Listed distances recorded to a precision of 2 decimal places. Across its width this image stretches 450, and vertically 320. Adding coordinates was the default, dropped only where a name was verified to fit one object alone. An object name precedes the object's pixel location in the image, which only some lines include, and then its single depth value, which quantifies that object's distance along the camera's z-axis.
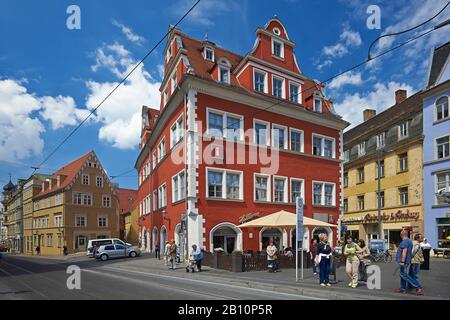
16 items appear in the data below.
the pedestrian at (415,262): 12.58
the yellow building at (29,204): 76.50
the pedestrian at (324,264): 14.64
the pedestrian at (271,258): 19.98
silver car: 37.81
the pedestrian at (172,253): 22.84
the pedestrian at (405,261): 12.41
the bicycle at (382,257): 27.93
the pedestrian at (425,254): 21.34
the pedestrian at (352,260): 13.98
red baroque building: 26.91
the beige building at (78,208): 59.56
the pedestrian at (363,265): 15.02
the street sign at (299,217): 16.34
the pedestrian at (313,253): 18.99
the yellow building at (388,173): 39.06
